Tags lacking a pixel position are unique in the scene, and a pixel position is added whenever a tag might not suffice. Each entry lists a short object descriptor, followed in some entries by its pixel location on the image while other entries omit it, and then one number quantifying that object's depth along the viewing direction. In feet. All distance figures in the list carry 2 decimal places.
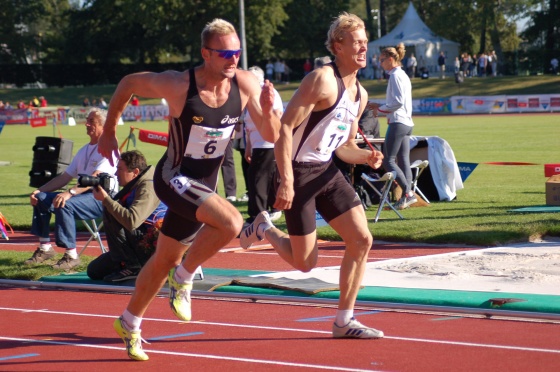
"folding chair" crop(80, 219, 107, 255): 33.34
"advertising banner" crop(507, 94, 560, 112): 146.20
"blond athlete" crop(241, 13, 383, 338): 20.92
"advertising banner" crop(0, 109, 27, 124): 177.06
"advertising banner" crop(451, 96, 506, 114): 152.66
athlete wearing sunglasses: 19.27
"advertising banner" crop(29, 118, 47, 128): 80.06
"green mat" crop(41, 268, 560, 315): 23.80
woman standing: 42.65
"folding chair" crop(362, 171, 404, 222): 41.96
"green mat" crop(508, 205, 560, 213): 42.16
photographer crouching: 29.35
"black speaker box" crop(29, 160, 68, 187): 50.37
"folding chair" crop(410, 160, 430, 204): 45.78
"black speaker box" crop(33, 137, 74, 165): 51.29
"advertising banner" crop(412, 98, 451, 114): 159.63
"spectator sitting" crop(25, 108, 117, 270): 32.71
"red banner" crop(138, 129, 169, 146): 51.52
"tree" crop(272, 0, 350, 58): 255.70
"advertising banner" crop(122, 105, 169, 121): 169.17
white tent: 212.74
